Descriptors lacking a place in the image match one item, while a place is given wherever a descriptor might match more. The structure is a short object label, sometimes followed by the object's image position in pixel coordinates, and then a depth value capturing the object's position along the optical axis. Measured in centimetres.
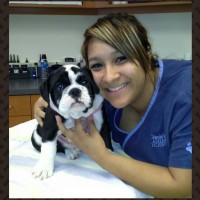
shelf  238
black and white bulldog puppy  97
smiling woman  82
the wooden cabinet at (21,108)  220
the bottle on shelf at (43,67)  262
